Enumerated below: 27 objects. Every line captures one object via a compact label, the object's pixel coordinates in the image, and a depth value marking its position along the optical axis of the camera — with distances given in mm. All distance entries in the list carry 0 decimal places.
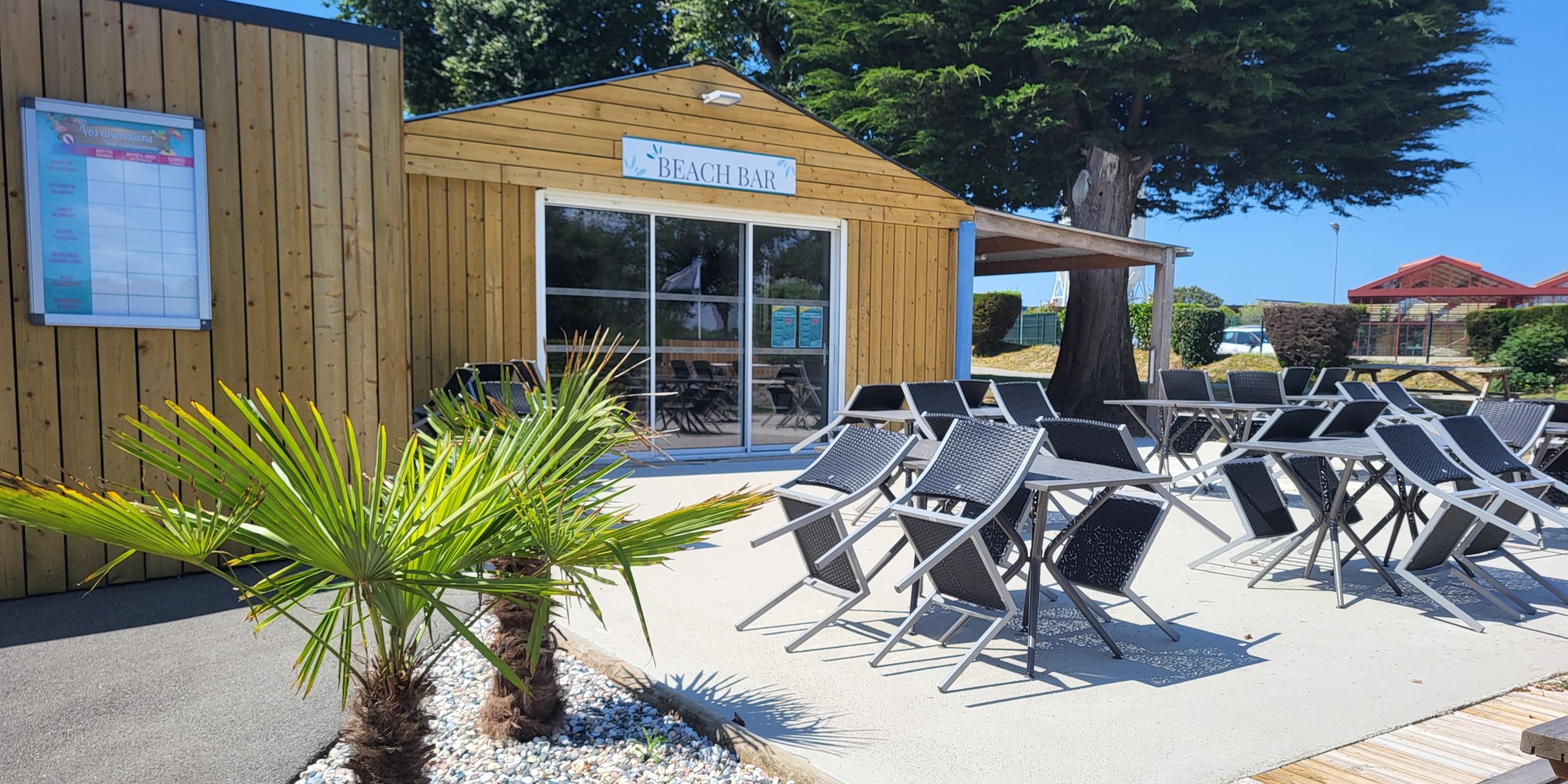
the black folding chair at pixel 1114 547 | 3748
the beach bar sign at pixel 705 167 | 8484
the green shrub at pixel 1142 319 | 25484
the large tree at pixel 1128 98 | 14438
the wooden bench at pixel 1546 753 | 1860
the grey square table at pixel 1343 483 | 4379
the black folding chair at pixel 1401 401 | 7662
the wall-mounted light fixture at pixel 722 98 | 8641
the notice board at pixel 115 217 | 4160
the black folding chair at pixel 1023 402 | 6809
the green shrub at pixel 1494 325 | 20078
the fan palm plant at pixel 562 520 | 2041
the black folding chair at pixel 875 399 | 7113
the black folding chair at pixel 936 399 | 6695
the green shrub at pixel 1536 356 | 17641
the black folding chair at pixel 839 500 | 3744
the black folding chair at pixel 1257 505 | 4746
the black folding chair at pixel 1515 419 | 5543
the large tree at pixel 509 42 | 19422
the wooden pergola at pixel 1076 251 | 10711
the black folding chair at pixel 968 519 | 3355
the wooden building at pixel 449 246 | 4254
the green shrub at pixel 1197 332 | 24141
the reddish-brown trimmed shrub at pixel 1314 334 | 19938
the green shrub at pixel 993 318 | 30719
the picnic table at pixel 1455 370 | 11867
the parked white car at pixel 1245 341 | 32625
